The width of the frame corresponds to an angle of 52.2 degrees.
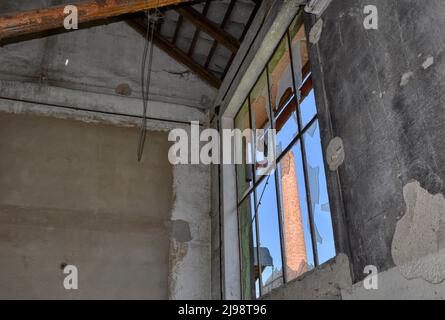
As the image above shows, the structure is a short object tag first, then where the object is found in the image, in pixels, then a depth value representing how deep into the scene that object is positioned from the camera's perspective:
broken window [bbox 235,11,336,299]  4.04
